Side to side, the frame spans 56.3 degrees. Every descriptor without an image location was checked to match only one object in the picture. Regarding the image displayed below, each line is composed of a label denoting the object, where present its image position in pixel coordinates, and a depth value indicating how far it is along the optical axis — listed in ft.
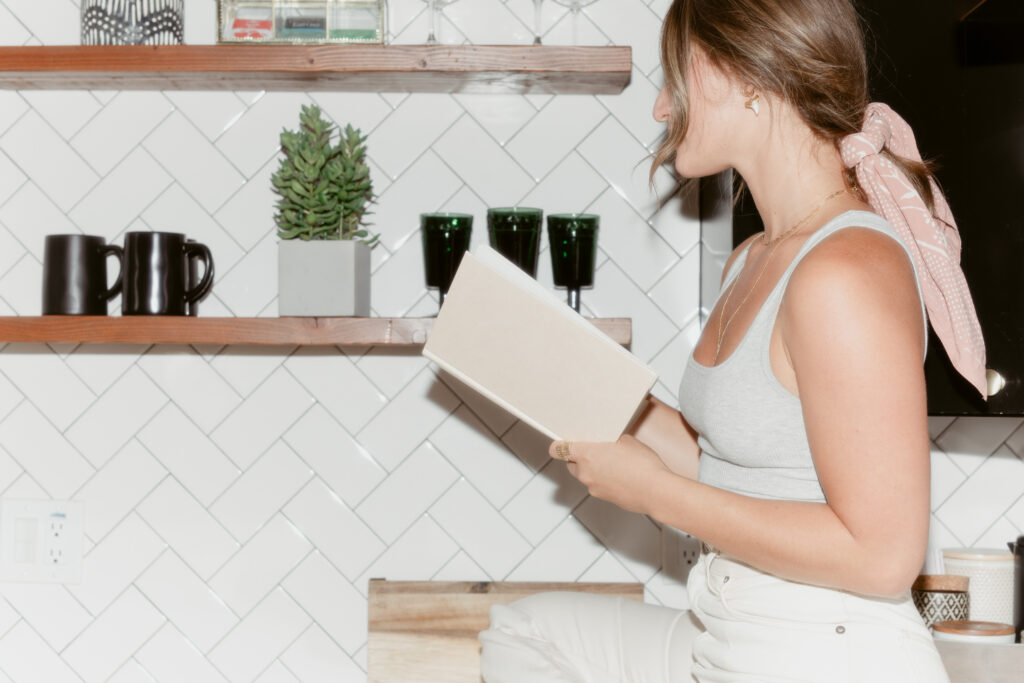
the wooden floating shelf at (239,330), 4.45
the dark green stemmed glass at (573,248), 4.58
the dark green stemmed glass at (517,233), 4.51
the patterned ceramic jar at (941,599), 4.53
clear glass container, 4.65
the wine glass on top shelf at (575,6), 4.77
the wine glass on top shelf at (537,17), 4.79
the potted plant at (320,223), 4.57
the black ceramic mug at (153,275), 4.66
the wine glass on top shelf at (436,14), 4.75
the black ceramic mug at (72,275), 4.72
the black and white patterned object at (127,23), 4.68
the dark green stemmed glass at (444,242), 4.49
